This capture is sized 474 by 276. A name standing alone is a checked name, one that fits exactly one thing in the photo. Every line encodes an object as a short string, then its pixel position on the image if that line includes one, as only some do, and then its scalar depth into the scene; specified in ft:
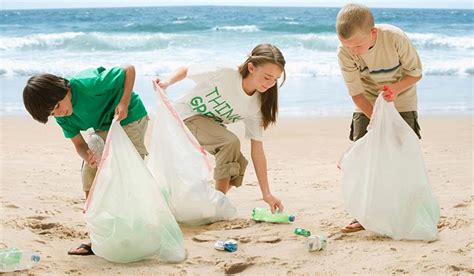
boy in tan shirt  9.62
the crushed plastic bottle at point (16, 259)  8.63
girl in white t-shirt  10.93
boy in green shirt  9.27
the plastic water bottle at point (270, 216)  11.47
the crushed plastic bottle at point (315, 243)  9.77
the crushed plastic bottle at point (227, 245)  9.84
